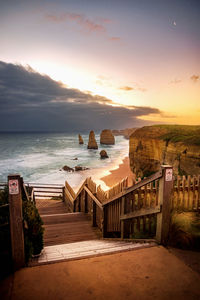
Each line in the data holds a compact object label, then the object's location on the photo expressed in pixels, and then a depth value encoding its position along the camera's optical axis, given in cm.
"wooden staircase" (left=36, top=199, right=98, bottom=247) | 573
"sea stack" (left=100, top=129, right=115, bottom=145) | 12412
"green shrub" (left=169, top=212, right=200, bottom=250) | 392
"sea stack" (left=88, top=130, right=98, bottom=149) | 9631
